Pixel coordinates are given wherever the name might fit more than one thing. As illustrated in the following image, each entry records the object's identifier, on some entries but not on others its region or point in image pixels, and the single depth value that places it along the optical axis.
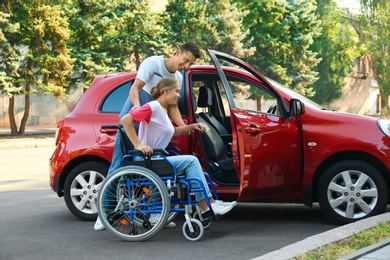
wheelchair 7.11
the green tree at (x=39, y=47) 28.80
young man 7.43
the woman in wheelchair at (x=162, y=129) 7.16
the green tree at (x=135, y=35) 33.00
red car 7.75
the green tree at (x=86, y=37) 30.52
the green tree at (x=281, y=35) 44.03
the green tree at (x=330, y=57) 58.50
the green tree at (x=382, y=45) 46.16
